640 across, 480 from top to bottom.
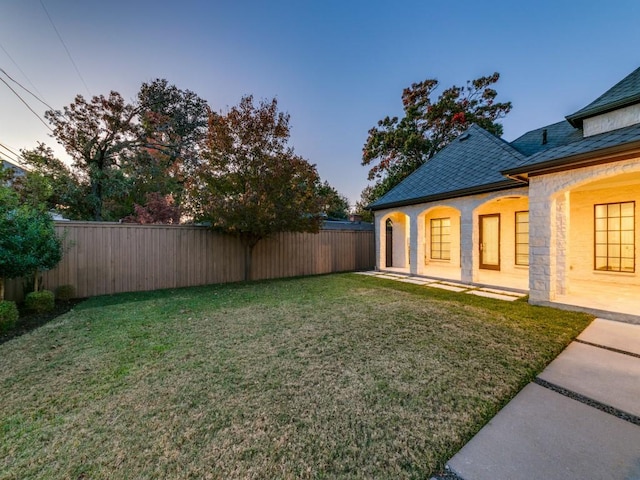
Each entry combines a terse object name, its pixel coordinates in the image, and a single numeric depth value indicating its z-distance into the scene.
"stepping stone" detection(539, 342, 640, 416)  2.38
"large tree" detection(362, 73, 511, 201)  15.81
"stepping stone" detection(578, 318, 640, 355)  3.46
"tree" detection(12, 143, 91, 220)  11.18
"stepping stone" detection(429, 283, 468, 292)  6.81
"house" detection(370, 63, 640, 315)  5.07
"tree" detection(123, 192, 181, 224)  13.27
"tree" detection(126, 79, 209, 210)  14.28
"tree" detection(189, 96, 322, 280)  7.29
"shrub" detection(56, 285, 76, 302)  6.30
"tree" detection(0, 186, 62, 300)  4.61
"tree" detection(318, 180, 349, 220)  28.48
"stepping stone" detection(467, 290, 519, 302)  5.89
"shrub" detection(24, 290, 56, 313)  5.33
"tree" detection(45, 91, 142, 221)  11.89
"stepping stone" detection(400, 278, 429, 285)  7.82
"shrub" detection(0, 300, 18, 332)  4.23
